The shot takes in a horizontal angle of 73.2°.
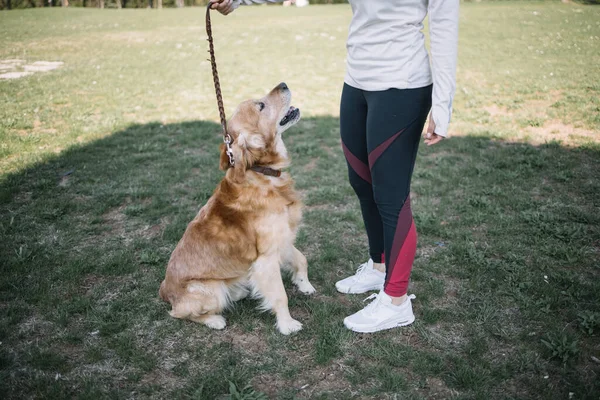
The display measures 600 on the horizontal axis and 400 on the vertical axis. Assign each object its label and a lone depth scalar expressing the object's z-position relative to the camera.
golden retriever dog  3.14
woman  2.35
